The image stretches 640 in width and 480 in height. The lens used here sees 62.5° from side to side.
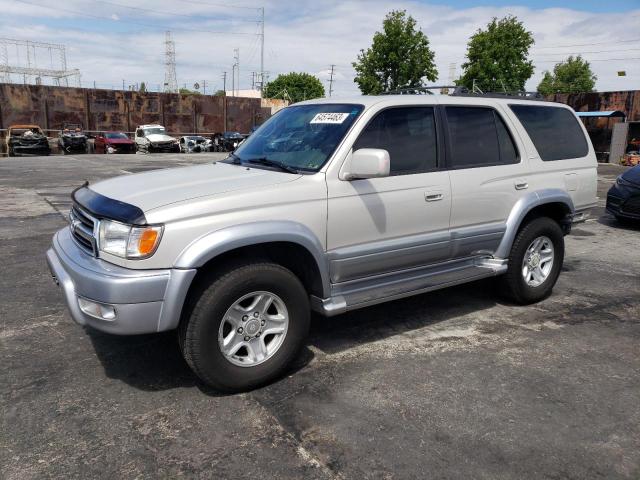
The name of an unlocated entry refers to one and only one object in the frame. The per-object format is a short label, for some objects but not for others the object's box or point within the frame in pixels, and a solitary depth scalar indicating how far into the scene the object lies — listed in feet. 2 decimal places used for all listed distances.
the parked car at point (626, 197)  28.50
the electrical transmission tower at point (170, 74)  342.44
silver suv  9.61
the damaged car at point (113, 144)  96.94
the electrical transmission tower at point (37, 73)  248.73
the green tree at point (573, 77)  239.91
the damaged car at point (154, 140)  99.35
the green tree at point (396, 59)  124.77
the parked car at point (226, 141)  111.34
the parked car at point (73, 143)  95.35
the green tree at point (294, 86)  328.08
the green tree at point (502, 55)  126.72
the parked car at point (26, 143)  84.58
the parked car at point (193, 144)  106.83
